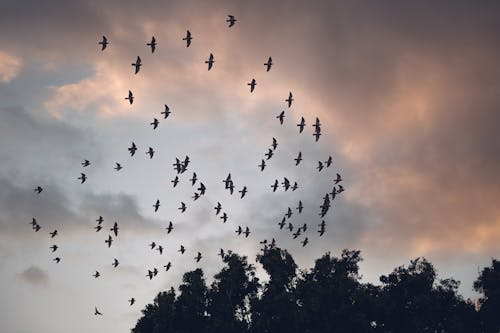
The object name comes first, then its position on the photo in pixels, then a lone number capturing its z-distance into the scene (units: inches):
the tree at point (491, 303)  2476.6
